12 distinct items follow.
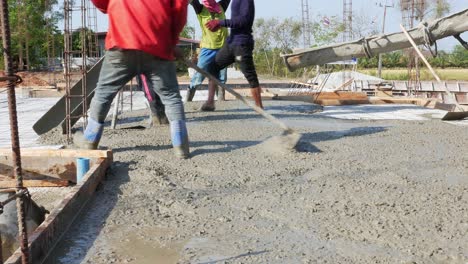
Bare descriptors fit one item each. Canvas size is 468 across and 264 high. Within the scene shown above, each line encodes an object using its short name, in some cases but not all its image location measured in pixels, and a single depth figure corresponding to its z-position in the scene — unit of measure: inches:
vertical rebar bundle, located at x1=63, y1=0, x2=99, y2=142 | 213.0
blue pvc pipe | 150.2
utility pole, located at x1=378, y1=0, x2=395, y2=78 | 1255.2
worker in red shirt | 162.7
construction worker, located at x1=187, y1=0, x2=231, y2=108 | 312.3
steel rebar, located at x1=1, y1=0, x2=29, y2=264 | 66.0
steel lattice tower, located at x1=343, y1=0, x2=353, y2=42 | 1389.0
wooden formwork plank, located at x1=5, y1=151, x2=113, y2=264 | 86.3
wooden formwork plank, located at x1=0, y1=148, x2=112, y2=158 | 151.9
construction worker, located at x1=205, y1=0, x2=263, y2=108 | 266.5
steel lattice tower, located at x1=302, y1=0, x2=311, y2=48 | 1595.1
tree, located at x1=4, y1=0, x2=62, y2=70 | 989.2
